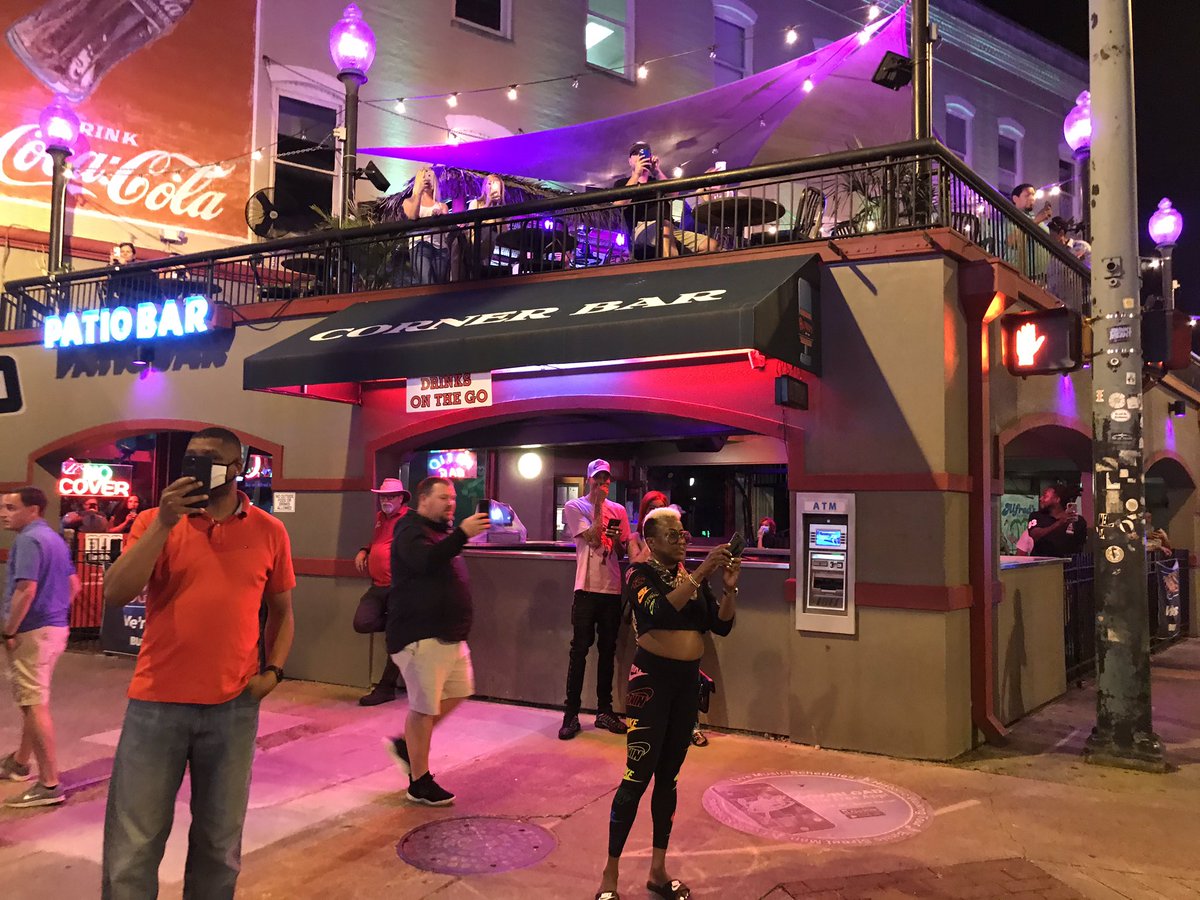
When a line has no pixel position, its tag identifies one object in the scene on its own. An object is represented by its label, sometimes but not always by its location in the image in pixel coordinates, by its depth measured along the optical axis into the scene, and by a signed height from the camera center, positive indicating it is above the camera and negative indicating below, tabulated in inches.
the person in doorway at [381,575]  327.6 -26.1
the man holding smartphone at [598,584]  295.6 -25.1
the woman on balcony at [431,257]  384.8 +104.7
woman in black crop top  168.6 -32.3
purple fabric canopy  470.3 +215.6
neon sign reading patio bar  415.5 +84.2
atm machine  281.9 -16.4
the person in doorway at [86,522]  558.6 -13.9
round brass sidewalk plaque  208.8 -72.5
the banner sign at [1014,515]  757.9 -0.5
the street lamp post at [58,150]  504.1 +194.2
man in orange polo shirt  127.2 -26.6
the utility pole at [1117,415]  271.7 +30.6
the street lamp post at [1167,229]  585.6 +183.4
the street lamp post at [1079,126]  474.9 +204.1
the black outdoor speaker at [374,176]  442.6 +158.3
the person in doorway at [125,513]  620.6 -9.4
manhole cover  189.2 -73.6
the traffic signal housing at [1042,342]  292.4 +56.5
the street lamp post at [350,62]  414.0 +201.0
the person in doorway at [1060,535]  436.5 -9.4
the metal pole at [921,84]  298.8 +140.1
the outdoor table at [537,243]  359.6 +109.4
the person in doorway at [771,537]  556.7 -17.3
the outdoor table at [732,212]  385.0 +130.4
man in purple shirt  224.1 -30.1
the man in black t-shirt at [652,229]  330.3 +105.4
